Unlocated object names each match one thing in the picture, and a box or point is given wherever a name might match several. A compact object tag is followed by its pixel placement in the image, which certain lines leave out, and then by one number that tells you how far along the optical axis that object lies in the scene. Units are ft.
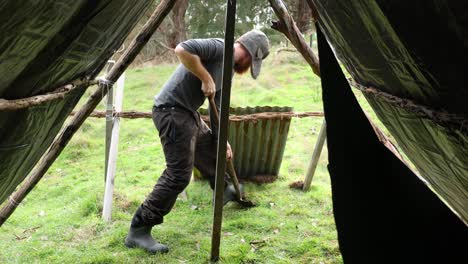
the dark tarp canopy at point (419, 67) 3.53
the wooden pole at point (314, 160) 16.83
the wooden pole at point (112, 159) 15.39
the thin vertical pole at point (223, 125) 10.16
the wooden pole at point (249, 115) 16.84
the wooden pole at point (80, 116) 9.95
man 12.36
